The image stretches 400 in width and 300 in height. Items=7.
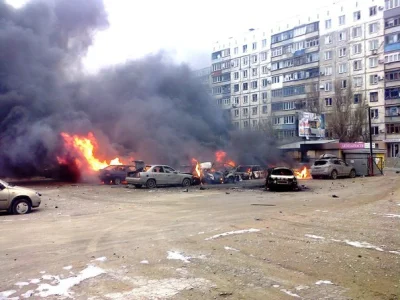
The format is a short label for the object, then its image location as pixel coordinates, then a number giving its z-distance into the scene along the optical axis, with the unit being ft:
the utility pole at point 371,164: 106.61
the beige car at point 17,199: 41.75
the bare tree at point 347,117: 169.48
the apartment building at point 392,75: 170.50
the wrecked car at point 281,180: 67.67
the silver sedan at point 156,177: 73.97
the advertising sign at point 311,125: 151.23
